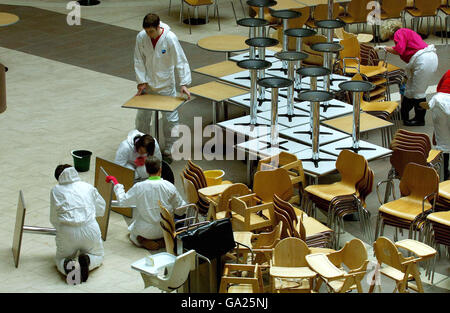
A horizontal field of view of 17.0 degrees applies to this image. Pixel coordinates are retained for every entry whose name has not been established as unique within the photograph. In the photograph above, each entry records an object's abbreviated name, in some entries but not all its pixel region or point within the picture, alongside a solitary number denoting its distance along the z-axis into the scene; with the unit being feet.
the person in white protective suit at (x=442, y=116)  59.63
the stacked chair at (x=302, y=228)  47.47
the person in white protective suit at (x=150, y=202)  50.70
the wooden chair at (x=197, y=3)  92.06
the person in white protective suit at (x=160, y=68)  63.21
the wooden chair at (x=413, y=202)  50.84
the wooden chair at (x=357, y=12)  86.35
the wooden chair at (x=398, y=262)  42.31
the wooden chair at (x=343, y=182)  53.05
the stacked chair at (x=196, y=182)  53.27
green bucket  61.07
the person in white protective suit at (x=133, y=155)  56.58
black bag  42.87
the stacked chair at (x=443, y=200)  52.66
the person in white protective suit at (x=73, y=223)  47.91
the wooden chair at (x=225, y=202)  50.78
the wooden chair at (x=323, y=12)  83.74
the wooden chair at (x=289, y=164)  53.79
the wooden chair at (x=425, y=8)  87.49
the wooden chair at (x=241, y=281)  42.20
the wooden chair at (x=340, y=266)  41.28
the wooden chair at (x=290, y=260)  43.61
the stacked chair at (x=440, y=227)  48.73
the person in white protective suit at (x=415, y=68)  69.14
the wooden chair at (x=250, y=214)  48.82
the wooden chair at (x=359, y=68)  70.40
